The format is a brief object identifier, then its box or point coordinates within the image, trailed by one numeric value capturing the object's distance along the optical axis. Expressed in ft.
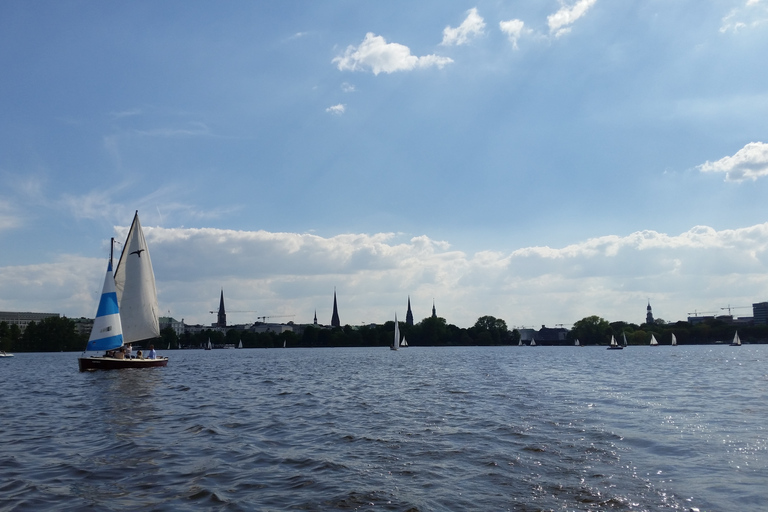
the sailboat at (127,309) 168.04
